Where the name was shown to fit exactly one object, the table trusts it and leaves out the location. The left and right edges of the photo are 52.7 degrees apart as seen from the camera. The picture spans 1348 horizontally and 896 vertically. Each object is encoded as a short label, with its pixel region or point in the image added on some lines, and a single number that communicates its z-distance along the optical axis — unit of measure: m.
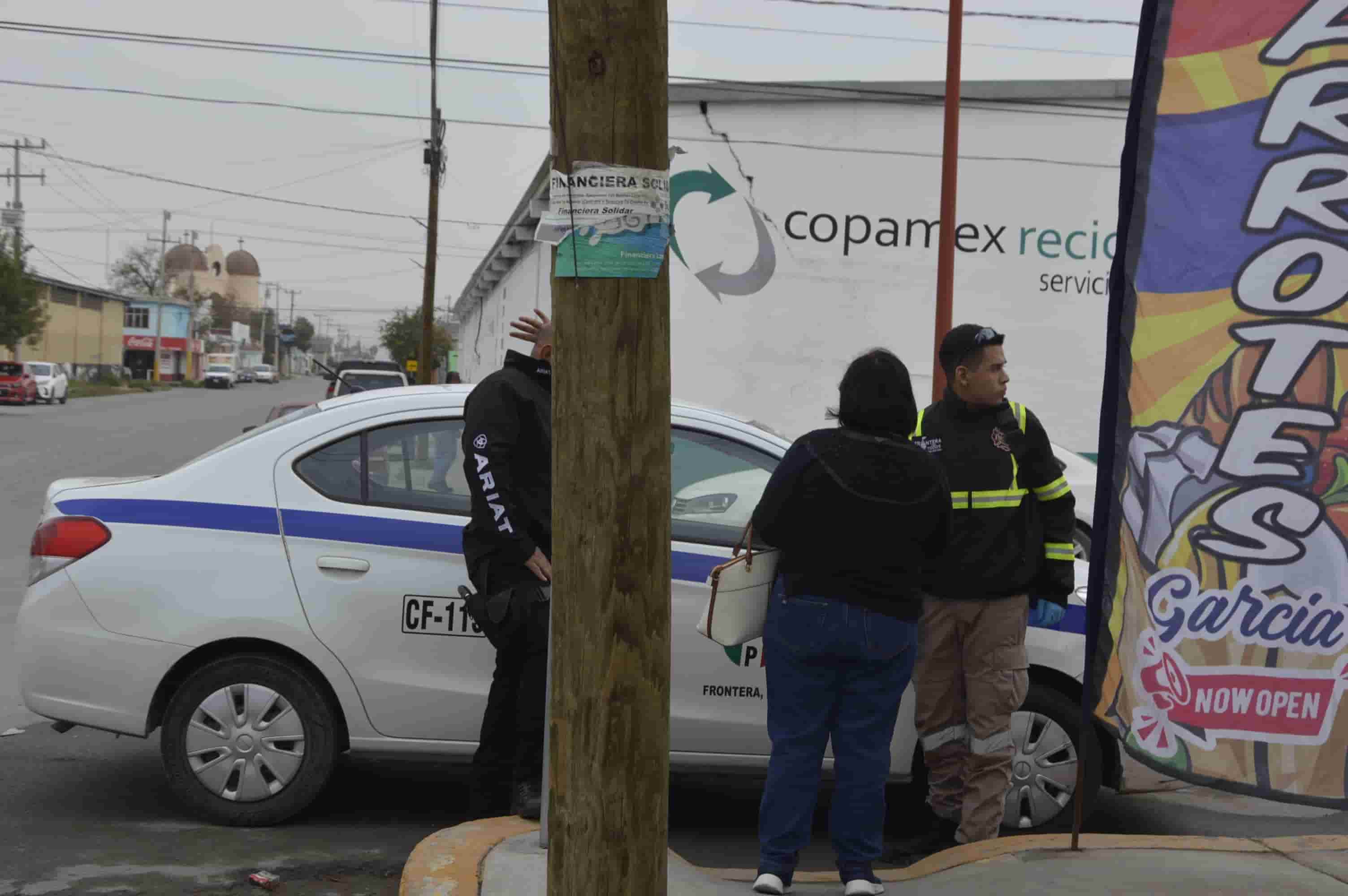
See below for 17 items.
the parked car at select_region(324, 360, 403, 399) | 35.12
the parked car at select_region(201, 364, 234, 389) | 92.06
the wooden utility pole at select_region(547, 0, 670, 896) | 2.97
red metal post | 14.23
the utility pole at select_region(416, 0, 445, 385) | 29.34
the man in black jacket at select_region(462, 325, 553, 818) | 4.98
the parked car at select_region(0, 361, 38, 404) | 49.69
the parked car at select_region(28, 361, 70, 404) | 52.25
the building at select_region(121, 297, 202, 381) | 105.06
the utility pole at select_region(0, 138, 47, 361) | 68.25
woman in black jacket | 4.27
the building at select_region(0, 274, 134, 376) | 81.56
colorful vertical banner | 4.00
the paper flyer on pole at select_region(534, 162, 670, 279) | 2.98
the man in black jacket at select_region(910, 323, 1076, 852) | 4.95
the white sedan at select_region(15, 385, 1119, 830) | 5.27
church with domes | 156.38
